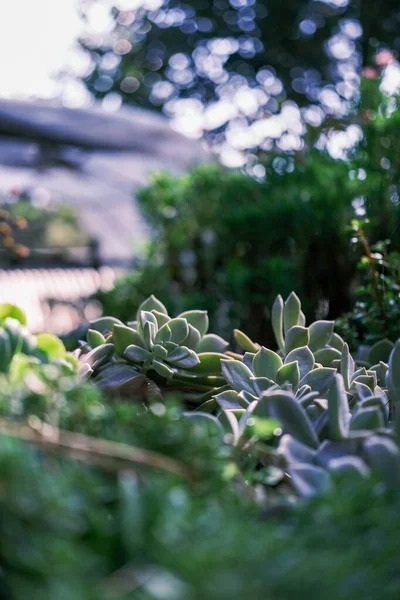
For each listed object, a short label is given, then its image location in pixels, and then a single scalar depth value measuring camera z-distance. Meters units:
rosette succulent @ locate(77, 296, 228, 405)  1.12
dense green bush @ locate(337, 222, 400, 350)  1.71
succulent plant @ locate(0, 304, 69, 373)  0.80
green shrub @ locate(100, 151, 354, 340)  3.05
